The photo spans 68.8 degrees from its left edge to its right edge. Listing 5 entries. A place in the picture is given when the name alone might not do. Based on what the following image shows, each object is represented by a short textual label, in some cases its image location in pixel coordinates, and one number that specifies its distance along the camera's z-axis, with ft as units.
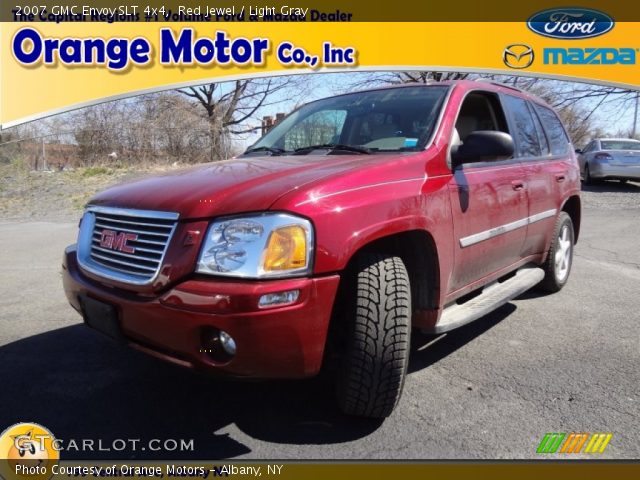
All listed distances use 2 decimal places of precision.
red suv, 6.45
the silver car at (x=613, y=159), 41.93
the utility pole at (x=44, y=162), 52.79
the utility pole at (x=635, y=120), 48.41
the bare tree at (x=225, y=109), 56.03
